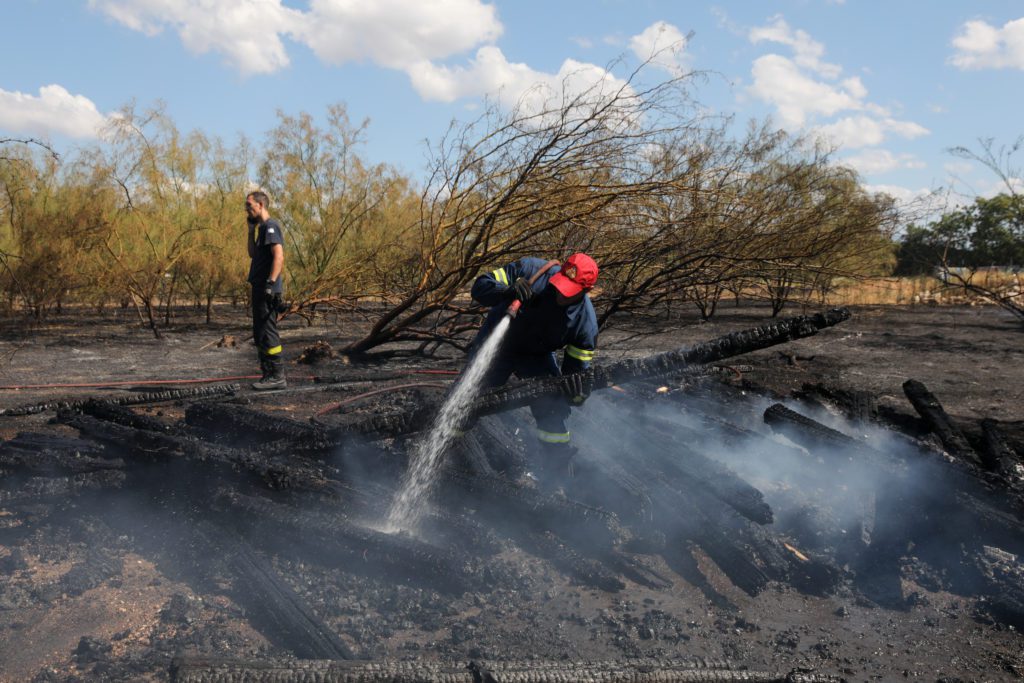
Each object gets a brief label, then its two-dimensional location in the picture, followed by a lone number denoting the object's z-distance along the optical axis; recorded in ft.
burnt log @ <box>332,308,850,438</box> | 11.81
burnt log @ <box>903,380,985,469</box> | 15.61
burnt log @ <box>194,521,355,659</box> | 8.59
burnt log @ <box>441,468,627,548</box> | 11.82
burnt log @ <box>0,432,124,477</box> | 13.25
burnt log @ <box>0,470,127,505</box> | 12.08
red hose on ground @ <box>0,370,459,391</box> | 22.81
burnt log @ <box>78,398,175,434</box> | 15.47
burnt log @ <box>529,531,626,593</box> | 10.83
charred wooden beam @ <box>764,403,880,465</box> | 15.26
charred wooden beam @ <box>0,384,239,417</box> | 18.58
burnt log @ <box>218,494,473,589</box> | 10.41
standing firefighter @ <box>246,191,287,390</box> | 22.24
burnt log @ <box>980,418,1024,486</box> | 13.53
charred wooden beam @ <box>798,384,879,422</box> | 18.92
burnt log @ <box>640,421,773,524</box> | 12.17
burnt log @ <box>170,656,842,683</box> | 7.47
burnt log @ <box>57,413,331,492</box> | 12.25
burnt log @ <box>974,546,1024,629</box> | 10.25
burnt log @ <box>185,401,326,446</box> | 15.43
